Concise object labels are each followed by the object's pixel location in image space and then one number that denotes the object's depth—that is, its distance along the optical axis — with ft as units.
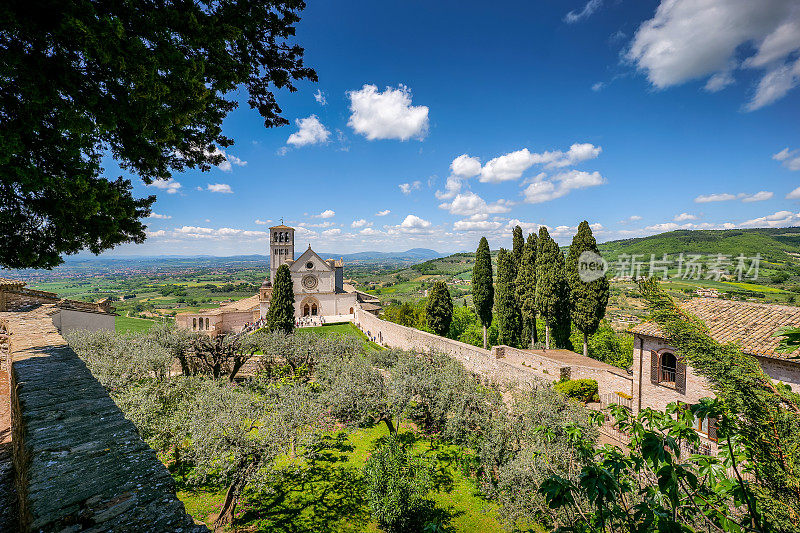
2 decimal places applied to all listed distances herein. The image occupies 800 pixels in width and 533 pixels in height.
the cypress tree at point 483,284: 90.17
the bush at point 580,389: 50.34
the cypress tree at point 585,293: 69.26
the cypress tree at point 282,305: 97.25
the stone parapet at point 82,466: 7.29
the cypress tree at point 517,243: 90.79
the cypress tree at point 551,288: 77.66
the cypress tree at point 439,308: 100.94
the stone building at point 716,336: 34.14
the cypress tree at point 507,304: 88.43
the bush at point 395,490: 31.30
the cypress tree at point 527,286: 84.64
